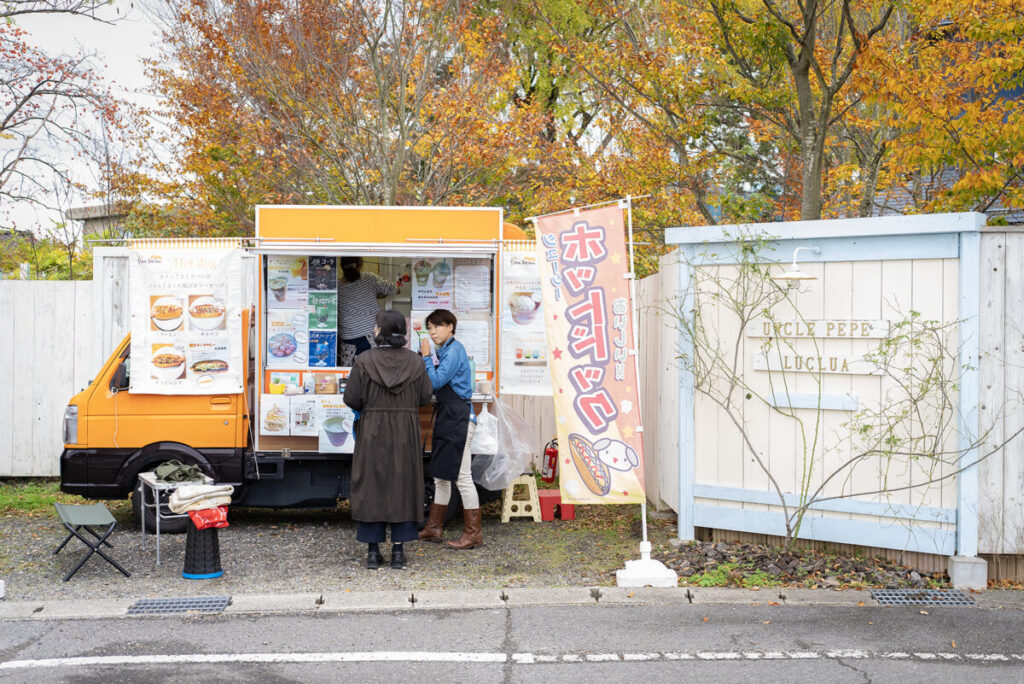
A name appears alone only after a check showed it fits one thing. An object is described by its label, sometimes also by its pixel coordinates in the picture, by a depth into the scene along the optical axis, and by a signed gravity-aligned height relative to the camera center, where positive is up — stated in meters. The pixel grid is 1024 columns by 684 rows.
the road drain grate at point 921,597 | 5.84 -1.62
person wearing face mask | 7.34 -0.55
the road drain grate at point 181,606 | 5.77 -1.65
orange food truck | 7.94 -0.37
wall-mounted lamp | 6.32 +0.42
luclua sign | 6.40 -0.04
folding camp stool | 6.52 -1.26
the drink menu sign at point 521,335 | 8.11 +0.04
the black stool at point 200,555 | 6.61 -1.50
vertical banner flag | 6.54 -0.14
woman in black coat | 6.78 -0.74
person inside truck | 8.63 +0.32
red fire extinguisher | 9.59 -1.23
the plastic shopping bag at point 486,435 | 7.57 -0.77
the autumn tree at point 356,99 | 12.17 +3.31
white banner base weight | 6.25 -1.56
